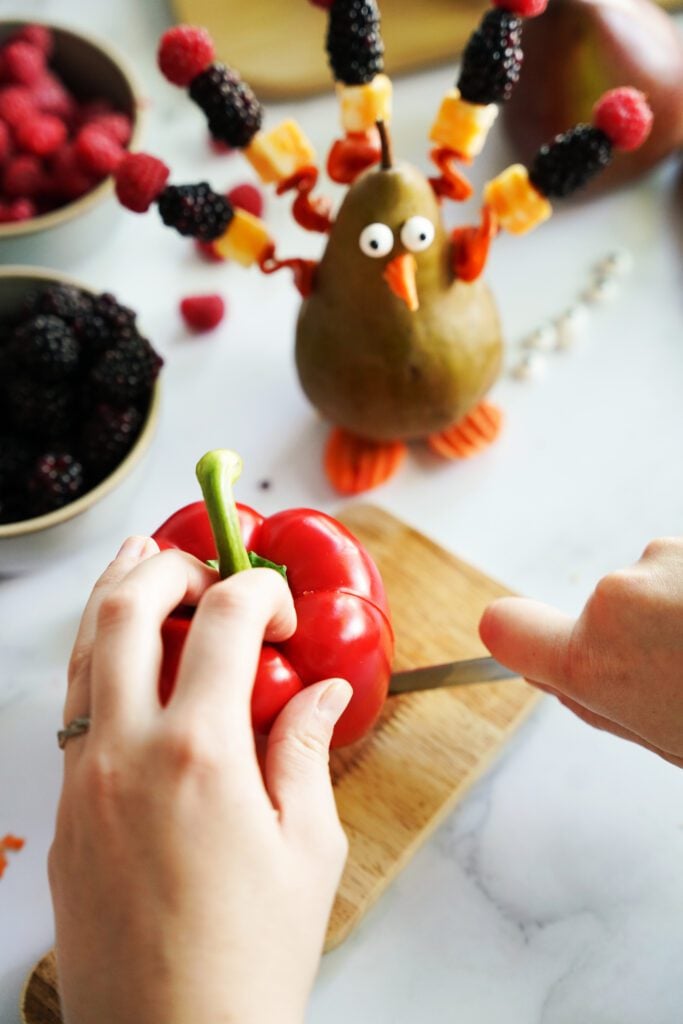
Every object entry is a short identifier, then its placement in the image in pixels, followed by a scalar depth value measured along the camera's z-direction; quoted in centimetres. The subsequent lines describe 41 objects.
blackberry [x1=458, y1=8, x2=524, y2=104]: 70
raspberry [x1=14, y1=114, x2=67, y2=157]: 104
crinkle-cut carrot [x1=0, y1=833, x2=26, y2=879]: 77
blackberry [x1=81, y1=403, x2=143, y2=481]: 84
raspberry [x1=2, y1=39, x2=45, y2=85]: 105
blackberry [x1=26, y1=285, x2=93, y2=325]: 87
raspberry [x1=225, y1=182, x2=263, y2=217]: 106
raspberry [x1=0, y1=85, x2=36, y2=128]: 104
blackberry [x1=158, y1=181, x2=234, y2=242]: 76
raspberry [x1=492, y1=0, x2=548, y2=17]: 70
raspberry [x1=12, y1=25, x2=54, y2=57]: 107
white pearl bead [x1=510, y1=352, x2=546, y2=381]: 101
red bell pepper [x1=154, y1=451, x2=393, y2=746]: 62
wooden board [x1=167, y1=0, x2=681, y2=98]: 117
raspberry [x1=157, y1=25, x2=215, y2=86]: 72
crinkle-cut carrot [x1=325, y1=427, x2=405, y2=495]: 94
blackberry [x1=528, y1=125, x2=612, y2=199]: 74
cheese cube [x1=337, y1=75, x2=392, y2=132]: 74
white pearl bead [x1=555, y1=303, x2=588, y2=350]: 103
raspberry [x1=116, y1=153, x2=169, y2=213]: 75
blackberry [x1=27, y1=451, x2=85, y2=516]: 82
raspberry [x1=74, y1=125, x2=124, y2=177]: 98
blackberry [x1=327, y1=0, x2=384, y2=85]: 71
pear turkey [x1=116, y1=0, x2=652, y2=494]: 73
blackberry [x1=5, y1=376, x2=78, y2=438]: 85
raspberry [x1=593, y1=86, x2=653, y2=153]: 72
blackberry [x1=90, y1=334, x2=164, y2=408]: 85
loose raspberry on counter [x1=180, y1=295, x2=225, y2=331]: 102
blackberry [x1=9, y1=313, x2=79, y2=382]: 84
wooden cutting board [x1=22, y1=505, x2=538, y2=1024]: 73
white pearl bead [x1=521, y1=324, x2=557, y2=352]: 102
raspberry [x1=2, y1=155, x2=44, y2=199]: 102
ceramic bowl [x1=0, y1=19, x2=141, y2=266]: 97
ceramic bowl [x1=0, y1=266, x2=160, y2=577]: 80
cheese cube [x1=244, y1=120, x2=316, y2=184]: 77
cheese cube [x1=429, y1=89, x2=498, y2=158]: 74
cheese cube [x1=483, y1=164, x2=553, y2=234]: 78
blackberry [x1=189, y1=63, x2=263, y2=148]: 74
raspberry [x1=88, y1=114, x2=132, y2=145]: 102
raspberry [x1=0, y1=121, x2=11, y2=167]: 104
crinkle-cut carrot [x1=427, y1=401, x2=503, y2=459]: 96
